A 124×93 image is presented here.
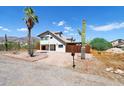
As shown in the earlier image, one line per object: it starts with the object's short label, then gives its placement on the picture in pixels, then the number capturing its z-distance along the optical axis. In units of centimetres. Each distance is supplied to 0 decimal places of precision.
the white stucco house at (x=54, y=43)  1872
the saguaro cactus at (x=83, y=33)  1106
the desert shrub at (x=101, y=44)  2743
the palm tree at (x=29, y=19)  1128
